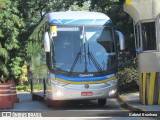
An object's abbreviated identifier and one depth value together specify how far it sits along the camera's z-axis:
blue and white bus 16.06
